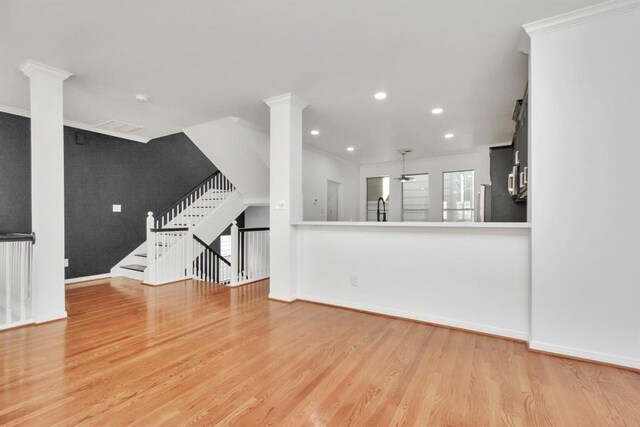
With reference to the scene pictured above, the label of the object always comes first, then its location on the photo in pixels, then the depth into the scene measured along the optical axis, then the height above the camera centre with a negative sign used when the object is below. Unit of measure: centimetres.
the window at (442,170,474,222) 755 +33
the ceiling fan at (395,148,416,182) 678 +136
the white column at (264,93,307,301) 402 +27
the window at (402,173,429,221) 802 +29
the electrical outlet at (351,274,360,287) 373 -85
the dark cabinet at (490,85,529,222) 349 +48
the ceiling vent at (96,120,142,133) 503 +144
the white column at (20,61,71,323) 317 +25
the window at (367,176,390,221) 861 +41
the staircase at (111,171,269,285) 496 -58
